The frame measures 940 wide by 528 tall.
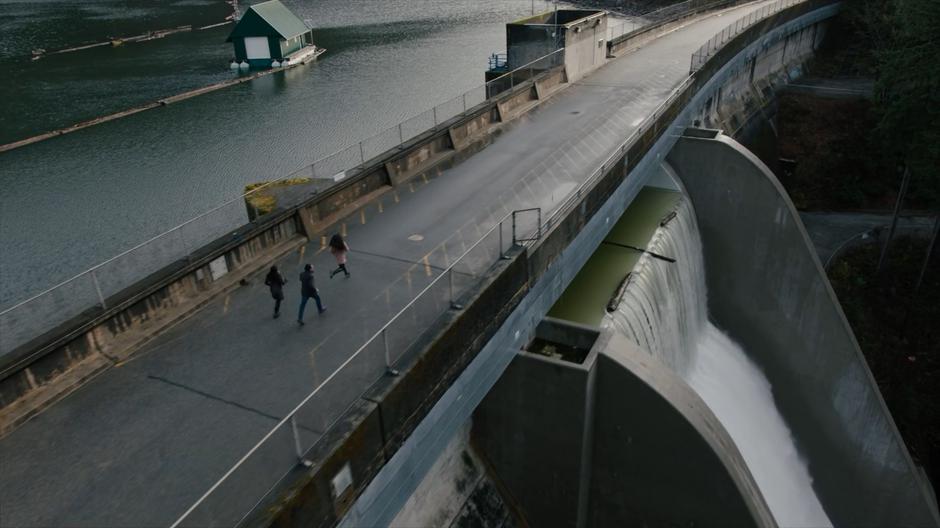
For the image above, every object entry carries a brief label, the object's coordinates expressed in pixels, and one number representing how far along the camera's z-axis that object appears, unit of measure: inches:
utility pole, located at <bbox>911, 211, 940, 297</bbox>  1157.2
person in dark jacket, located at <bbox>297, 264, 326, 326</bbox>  381.7
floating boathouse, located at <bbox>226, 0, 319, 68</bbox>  2285.9
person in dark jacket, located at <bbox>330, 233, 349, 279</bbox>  425.4
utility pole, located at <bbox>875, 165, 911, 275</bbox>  1186.0
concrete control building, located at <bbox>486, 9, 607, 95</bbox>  1018.1
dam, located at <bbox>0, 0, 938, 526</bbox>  302.8
